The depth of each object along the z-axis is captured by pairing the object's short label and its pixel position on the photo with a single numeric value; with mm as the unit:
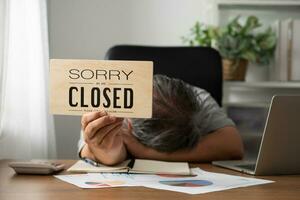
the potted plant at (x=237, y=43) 2232
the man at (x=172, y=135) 1264
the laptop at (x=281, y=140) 1053
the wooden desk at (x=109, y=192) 883
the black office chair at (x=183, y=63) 1844
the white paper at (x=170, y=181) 976
